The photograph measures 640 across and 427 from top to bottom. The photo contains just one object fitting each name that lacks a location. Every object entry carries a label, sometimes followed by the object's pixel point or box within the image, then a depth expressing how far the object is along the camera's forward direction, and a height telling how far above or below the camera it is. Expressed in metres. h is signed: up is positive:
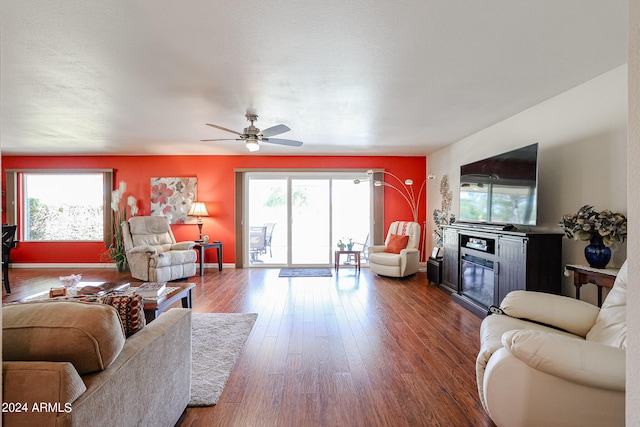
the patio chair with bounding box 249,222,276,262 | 6.36 -0.55
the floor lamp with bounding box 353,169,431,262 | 6.29 +0.40
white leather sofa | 1.42 -0.78
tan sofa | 0.97 -0.55
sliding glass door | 6.30 -0.08
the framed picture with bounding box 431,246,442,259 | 5.00 -0.63
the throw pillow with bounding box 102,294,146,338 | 1.46 -0.47
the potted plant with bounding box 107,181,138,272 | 5.75 -0.13
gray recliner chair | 4.88 -0.67
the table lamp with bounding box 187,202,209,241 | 5.90 +0.01
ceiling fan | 3.41 +0.85
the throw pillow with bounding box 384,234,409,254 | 5.50 -0.54
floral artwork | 6.18 +0.26
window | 6.25 +0.05
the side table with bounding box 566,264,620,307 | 2.30 -0.47
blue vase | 2.47 -0.30
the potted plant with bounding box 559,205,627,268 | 2.37 -0.12
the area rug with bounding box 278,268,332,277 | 5.59 -1.10
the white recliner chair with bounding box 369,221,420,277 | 5.23 -0.71
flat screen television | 3.07 +0.27
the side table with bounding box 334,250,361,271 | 5.74 -0.81
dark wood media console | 2.94 -0.53
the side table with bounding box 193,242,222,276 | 5.57 -0.67
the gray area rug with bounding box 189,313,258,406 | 2.07 -1.15
